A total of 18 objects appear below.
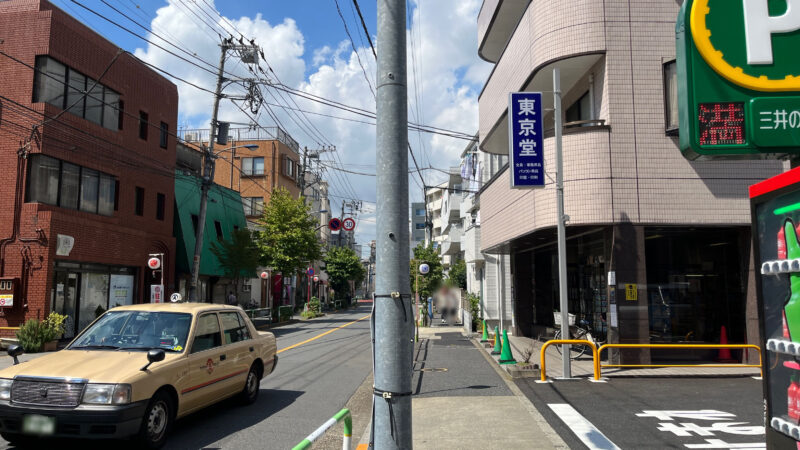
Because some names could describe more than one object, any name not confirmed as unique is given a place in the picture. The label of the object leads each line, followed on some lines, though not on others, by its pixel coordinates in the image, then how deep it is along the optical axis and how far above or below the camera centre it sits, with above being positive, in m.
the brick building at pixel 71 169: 18.44 +4.33
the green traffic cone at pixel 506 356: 12.88 -1.67
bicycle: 15.05 -1.43
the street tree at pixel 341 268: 63.38 +1.88
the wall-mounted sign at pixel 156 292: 19.70 -0.31
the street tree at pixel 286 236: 33.09 +2.90
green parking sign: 4.64 +1.80
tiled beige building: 12.58 +2.36
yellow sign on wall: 12.37 -0.14
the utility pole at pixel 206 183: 22.07 +4.24
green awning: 28.59 +4.00
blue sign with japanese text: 12.46 +3.36
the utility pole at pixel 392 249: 3.46 +0.23
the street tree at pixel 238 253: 30.70 +1.73
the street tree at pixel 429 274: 34.56 +0.80
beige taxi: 5.51 -1.05
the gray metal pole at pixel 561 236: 11.17 +1.03
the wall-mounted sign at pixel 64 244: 18.83 +1.35
